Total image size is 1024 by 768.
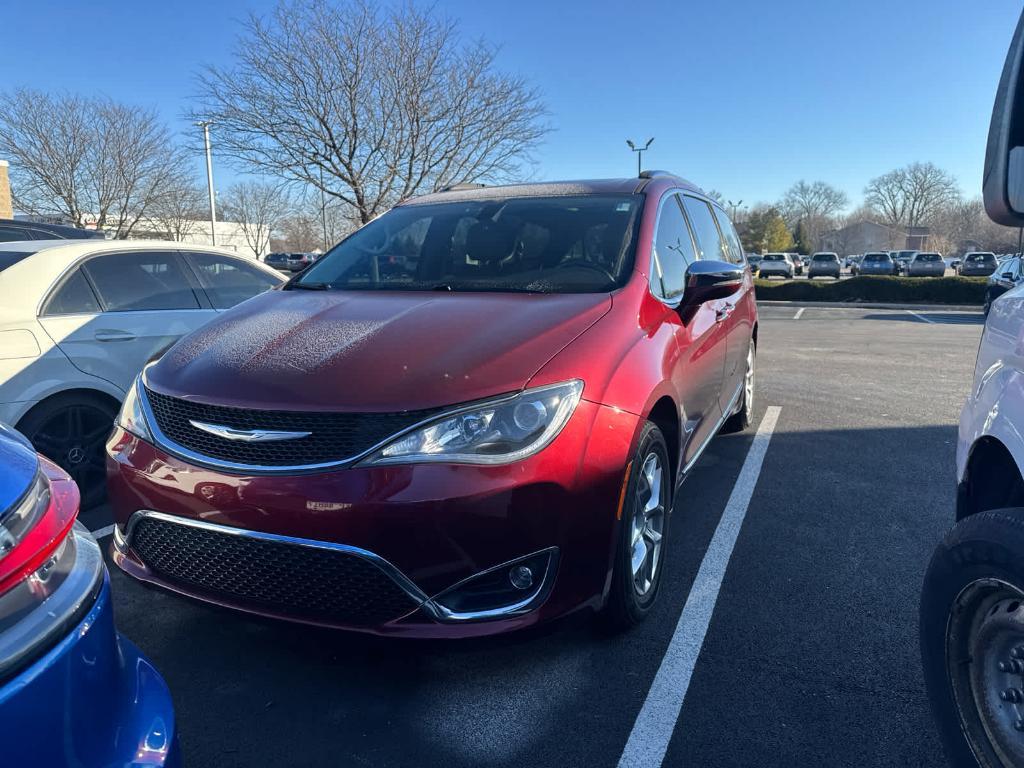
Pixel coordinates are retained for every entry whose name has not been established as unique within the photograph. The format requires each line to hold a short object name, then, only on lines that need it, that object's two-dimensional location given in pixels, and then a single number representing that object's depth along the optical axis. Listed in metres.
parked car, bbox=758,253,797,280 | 39.62
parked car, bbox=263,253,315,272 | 43.26
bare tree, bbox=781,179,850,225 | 107.94
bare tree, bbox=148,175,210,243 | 27.48
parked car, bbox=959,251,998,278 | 36.22
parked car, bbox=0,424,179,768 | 1.17
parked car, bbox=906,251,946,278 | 38.12
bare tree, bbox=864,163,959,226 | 101.88
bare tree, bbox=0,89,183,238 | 23.33
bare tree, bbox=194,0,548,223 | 16.30
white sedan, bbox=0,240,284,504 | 3.91
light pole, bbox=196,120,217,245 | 30.21
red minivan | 2.16
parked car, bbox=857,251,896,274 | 38.59
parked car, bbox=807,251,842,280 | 39.53
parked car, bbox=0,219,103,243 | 7.33
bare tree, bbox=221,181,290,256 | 44.89
